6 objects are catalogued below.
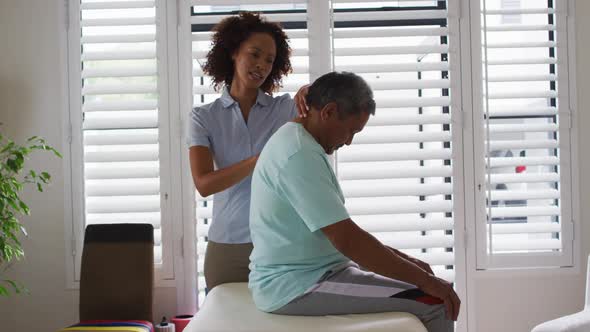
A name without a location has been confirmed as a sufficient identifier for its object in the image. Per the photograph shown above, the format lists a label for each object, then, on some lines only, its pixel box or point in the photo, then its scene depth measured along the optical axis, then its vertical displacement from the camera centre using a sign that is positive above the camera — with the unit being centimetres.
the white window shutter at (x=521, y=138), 343 +16
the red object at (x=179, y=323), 327 -73
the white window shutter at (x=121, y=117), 338 +30
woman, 254 +20
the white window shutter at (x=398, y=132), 339 +20
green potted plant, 297 -9
